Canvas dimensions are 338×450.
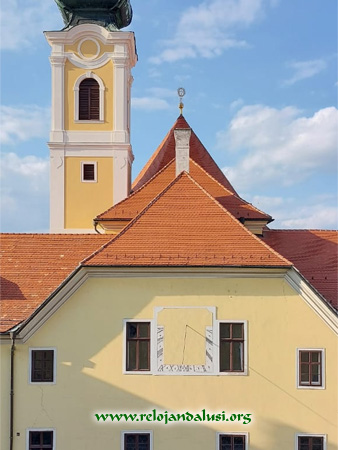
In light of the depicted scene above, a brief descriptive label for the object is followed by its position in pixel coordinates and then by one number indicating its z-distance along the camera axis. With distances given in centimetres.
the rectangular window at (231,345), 1930
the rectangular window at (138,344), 1933
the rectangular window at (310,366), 1920
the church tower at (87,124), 3262
